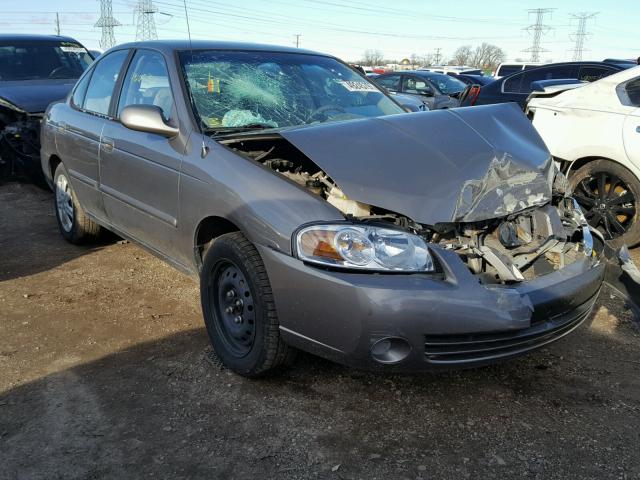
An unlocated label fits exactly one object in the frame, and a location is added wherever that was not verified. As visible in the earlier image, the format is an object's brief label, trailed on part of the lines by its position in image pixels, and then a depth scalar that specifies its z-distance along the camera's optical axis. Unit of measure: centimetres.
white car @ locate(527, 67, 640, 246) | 479
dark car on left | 722
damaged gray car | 244
